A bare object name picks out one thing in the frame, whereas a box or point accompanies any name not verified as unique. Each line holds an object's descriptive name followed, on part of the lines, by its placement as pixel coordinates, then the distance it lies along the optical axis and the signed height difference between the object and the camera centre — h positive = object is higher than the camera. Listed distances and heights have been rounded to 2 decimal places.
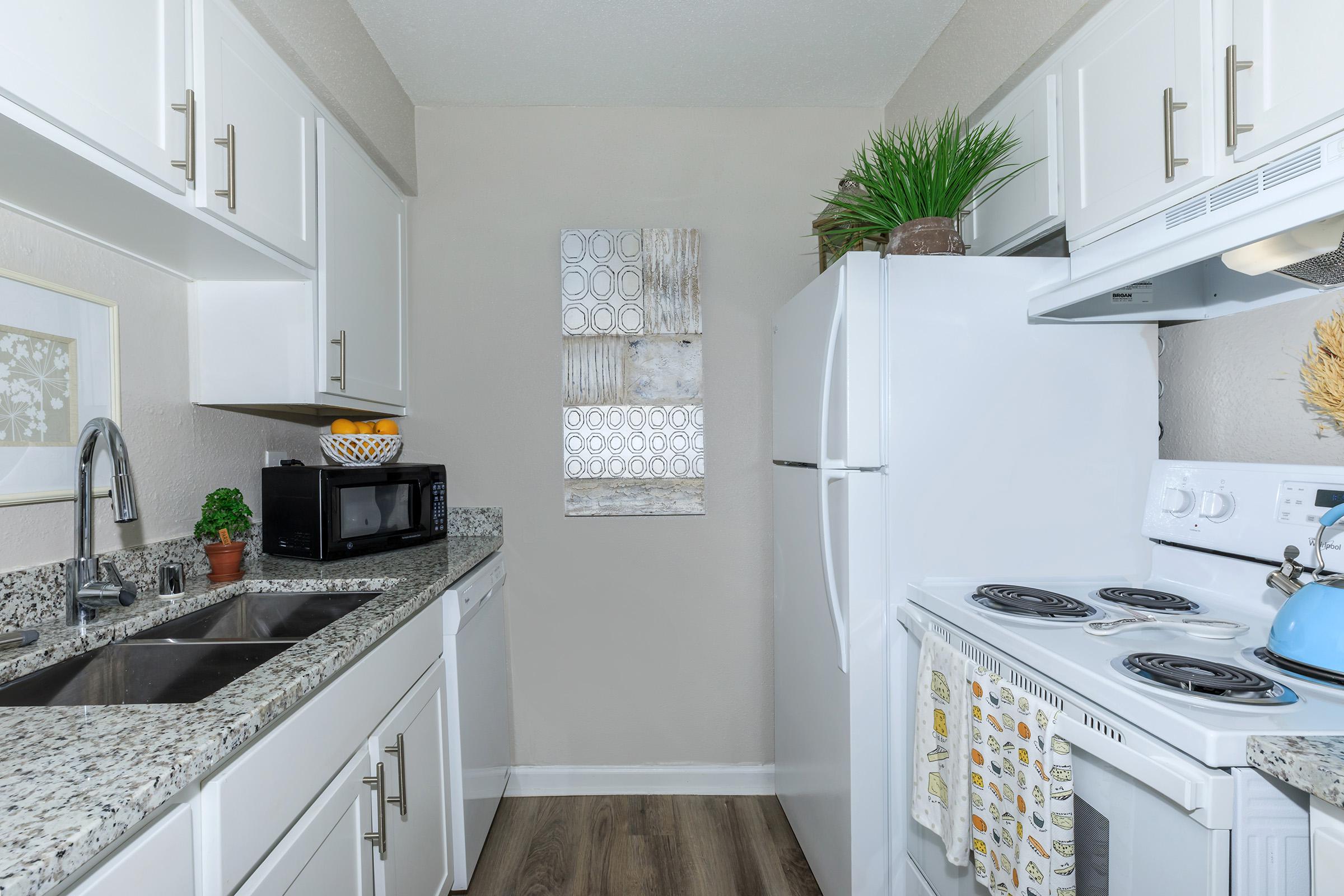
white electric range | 0.89 -0.35
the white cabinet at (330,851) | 1.06 -0.65
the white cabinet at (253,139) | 1.44 +0.66
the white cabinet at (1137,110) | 1.27 +0.63
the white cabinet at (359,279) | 2.02 +0.49
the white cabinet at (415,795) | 1.52 -0.80
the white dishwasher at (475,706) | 2.04 -0.80
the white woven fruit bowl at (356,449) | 2.35 -0.02
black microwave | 2.05 -0.20
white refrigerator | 1.77 -0.03
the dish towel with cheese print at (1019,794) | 1.12 -0.57
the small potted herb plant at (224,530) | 1.83 -0.22
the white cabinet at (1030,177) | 1.73 +0.64
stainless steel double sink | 1.21 -0.40
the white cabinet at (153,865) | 0.71 -0.43
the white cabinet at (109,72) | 1.00 +0.56
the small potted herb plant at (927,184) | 1.84 +0.65
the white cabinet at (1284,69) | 1.02 +0.54
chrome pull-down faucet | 1.27 -0.20
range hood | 1.08 +0.33
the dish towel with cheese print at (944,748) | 1.39 -0.61
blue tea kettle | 1.03 -0.27
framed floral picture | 1.40 +0.13
